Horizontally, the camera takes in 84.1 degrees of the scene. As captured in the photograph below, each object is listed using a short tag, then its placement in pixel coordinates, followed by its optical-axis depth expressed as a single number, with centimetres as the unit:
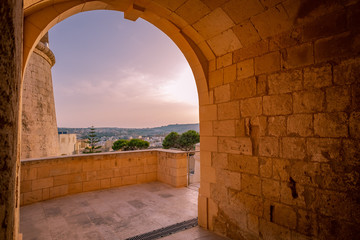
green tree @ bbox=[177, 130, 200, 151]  2639
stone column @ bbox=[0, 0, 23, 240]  49
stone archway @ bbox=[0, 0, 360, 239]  183
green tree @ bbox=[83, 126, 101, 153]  2841
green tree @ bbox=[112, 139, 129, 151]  2555
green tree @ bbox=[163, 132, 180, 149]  2684
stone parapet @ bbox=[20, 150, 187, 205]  444
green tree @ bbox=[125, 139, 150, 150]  2521
